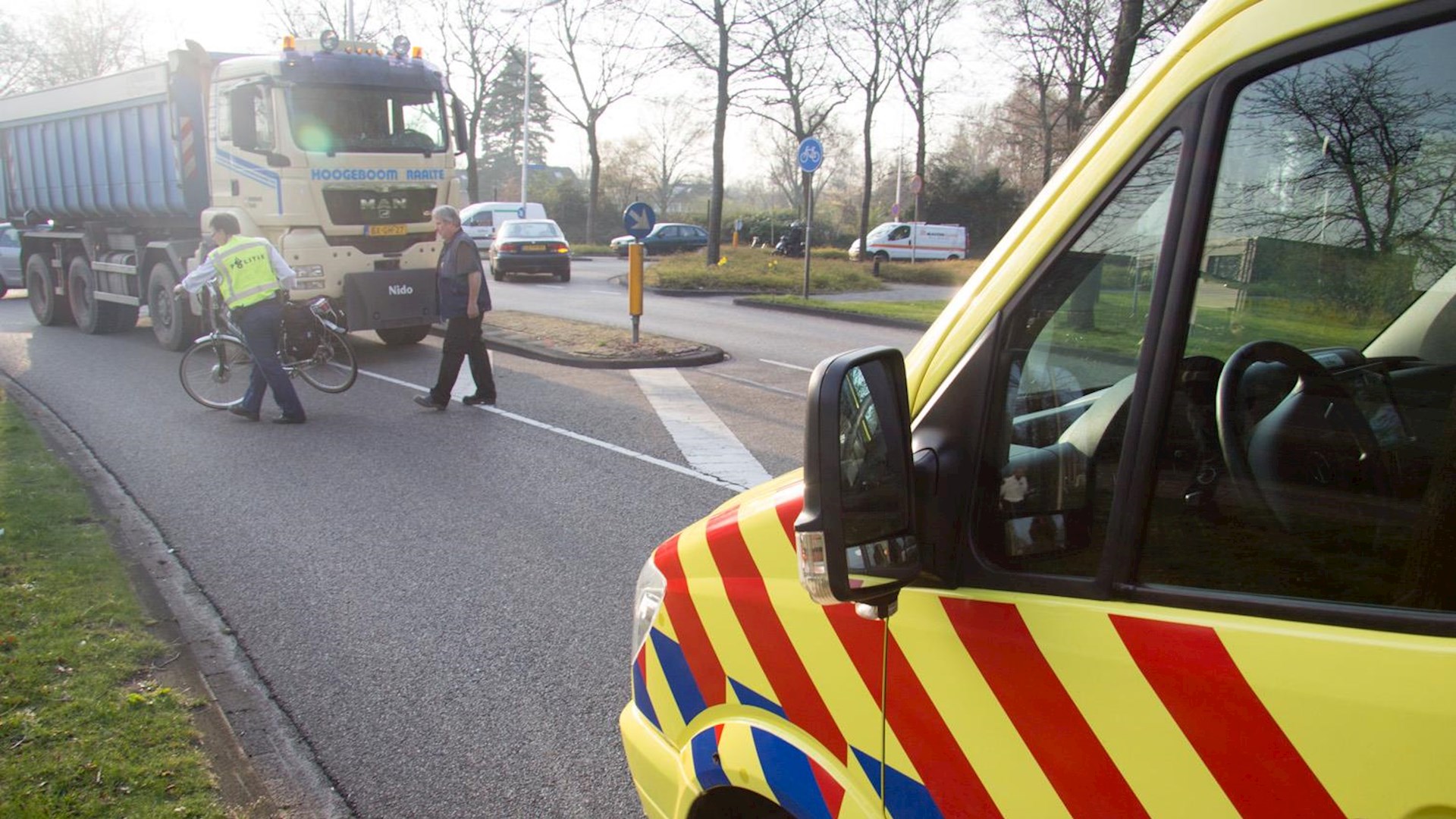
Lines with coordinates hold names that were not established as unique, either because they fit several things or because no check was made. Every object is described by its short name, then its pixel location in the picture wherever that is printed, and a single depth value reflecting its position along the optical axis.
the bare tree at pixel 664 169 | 65.56
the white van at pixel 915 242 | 42.41
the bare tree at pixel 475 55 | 44.16
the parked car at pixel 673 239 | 46.22
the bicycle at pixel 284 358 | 9.80
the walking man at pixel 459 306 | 9.76
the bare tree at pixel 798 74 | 25.19
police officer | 9.08
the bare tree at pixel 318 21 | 37.81
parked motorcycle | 42.00
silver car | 22.31
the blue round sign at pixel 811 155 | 18.97
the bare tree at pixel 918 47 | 33.16
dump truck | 11.90
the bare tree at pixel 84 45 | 47.69
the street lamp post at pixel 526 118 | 41.91
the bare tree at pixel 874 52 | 31.86
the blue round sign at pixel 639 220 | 15.55
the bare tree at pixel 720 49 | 25.38
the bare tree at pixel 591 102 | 42.81
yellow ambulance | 1.27
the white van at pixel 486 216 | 38.06
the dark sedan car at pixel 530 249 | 26.48
